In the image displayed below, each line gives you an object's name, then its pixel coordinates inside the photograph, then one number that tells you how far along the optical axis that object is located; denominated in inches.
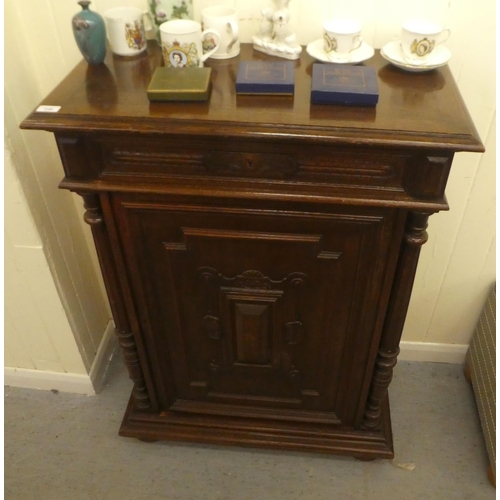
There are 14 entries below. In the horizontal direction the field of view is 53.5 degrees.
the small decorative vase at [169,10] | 38.7
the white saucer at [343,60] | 37.2
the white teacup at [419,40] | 35.6
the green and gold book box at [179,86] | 33.3
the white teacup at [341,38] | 36.3
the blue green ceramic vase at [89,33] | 36.3
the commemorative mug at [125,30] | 38.2
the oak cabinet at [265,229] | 32.5
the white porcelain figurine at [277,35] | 37.5
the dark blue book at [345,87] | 32.7
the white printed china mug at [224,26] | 37.5
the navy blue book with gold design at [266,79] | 34.0
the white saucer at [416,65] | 36.6
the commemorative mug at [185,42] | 35.7
